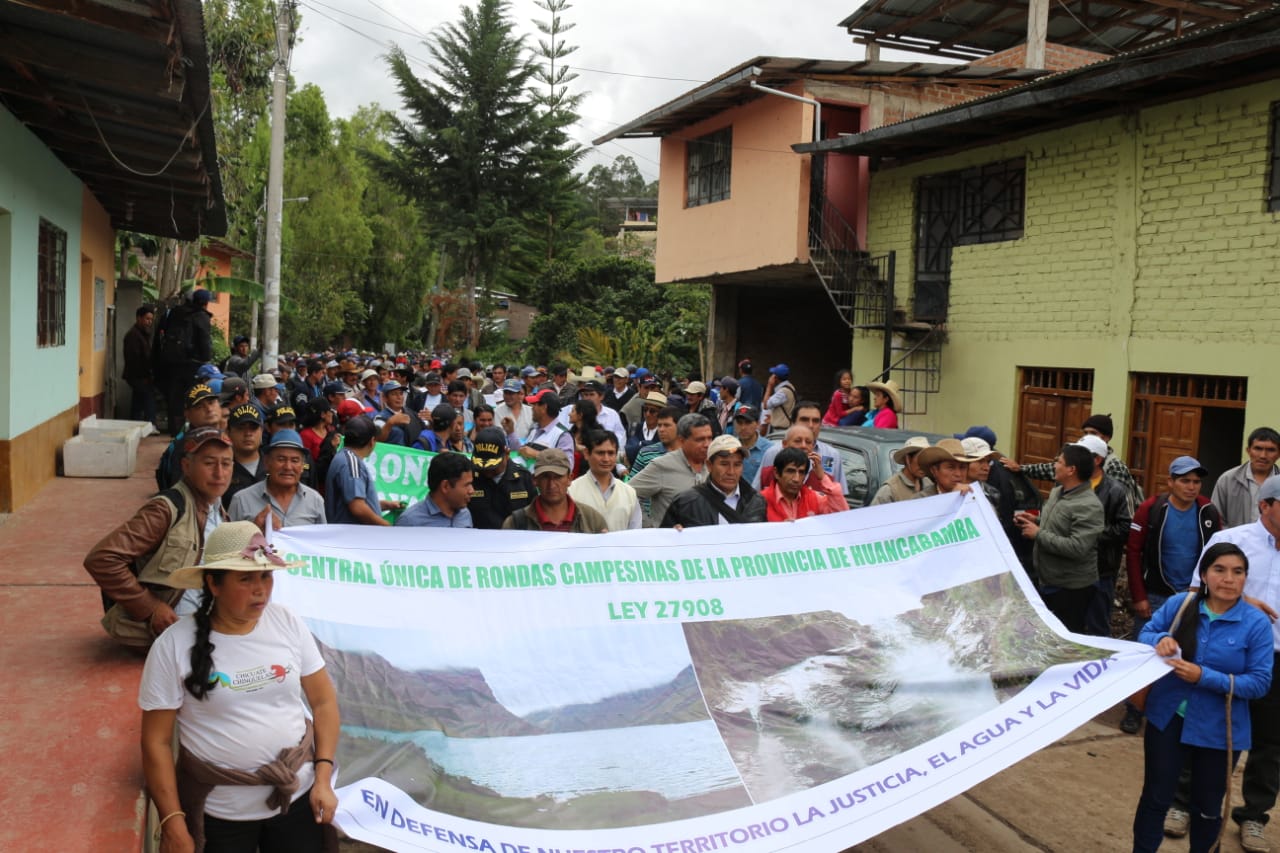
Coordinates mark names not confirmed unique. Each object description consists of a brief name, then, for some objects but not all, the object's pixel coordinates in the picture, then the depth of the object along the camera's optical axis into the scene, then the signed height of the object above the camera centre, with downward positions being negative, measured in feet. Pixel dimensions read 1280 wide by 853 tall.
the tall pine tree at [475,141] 136.05 +29.03
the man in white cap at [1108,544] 22.12 -3.62
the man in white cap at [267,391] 30.53 -1.35
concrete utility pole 60.29 +9.86
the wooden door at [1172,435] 35.55 -1.93
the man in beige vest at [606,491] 19.16 -2.54
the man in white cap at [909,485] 20.88 -2.38
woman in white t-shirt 9.87 -3.75
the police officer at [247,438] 18.66 -1.69
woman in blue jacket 14.37 -4.51
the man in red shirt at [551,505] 17.06 -2.52
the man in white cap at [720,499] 17.92 -2.45
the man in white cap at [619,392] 40.70 -1.31
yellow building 33.53 +5.11
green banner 27.43 -3.23
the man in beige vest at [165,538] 13.66 -2.71
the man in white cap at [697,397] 39.68 -1.37
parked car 27.07 -2.40
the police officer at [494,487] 19.88 -2.63
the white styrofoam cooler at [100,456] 34.94 -4.01
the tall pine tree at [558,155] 140.97 +28.43
